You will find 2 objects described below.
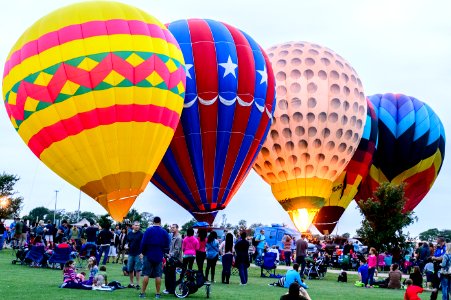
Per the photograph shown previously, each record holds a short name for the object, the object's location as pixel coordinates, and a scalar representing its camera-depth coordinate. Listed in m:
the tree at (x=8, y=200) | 53.50
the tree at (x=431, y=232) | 143.18
